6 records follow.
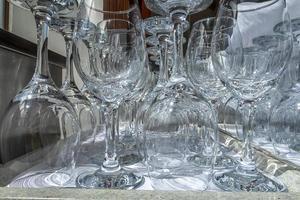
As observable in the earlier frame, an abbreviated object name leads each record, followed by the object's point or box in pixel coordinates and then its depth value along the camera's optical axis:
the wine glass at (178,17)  0.39
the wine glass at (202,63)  0.47
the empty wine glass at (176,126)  0.38
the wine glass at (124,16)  0.36
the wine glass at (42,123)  0.36
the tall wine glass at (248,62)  0.32
